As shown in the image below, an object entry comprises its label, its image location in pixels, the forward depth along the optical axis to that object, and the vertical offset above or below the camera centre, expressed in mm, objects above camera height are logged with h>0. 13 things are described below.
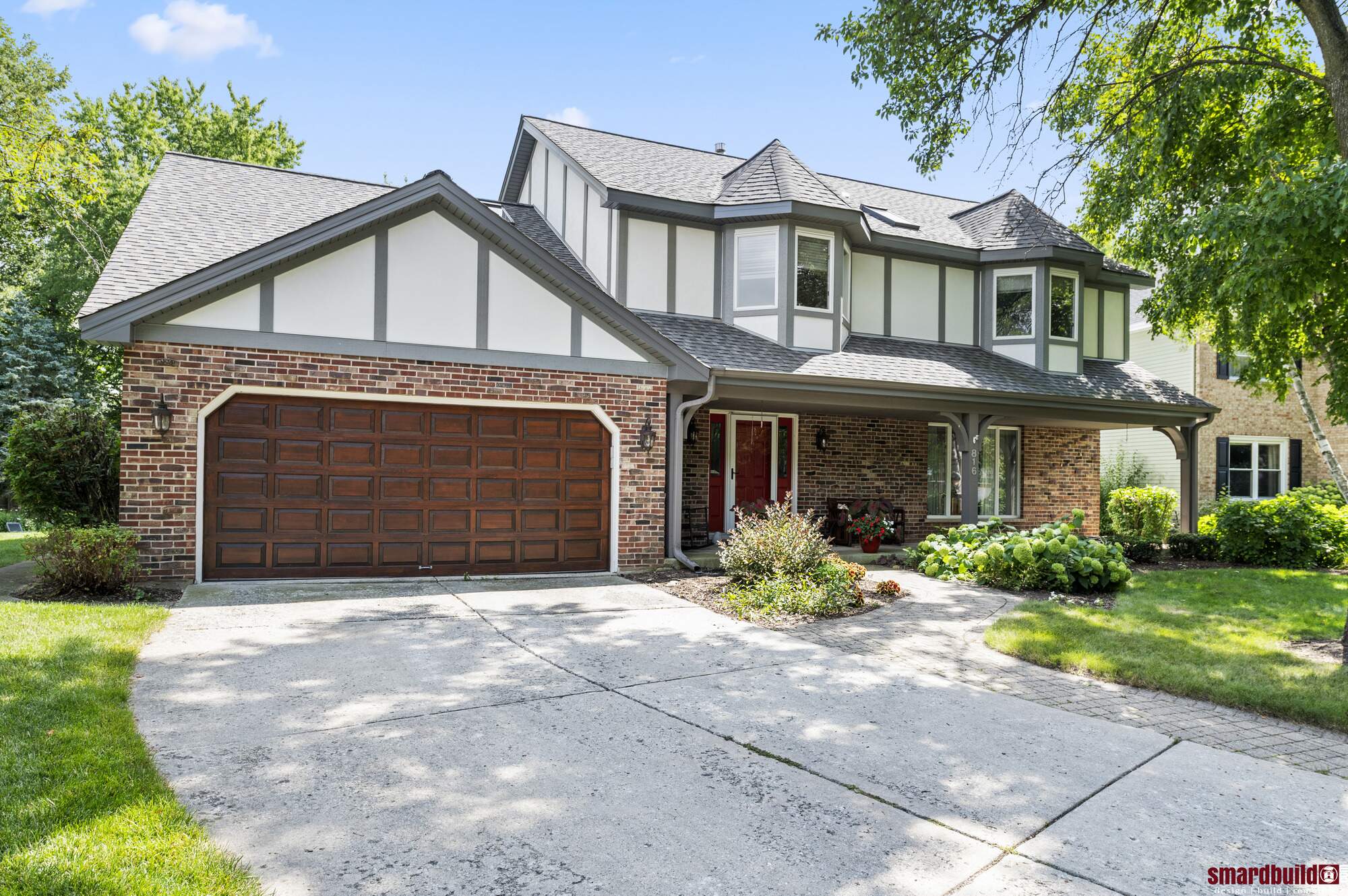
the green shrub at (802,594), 8000 -1424
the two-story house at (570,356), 8469 +1282
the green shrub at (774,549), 8875 -1036
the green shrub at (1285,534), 12727 -1150
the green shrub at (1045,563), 9656 -1271
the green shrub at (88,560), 7461 -1036
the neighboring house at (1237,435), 18703 +679
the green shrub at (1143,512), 16984 -1085
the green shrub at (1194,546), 13398 -1432
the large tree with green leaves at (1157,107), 9586 +4576
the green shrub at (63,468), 9539 -206
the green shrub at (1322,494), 14342 -582
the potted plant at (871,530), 13133 -1173
